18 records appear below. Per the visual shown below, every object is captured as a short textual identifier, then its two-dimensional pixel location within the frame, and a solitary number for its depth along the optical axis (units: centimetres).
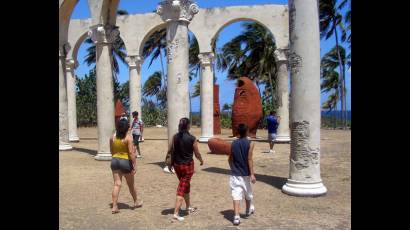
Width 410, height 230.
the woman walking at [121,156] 561
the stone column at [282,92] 1759
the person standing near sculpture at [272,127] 1283
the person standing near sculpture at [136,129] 1132
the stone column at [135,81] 1926
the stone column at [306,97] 687
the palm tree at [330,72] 4003
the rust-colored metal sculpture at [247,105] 1800
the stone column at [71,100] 1791
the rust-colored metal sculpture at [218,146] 1270
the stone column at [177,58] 938
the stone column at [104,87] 1112
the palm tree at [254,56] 3516
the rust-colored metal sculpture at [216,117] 2320
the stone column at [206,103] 1759
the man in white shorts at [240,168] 524
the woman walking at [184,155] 549
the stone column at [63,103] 1344
